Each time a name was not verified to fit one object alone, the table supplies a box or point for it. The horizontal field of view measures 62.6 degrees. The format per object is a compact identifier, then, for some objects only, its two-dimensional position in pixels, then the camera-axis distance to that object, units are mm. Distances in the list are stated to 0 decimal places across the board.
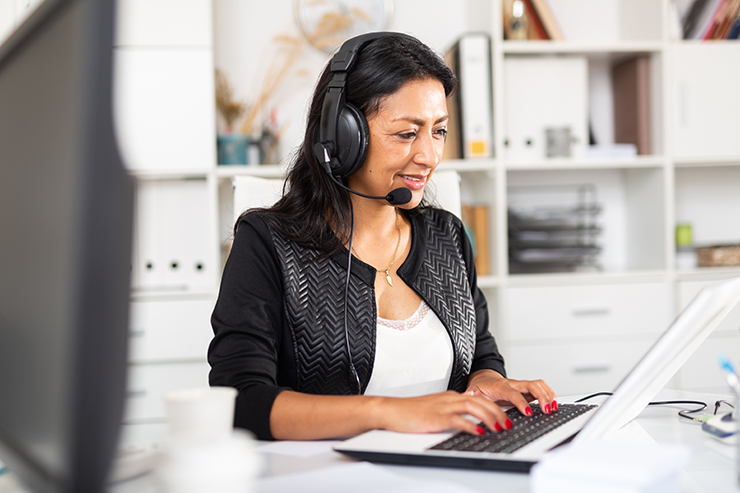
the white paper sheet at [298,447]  751
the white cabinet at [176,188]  2131
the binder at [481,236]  2363
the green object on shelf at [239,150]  2271
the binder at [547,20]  2324
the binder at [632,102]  2414
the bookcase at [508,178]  2176
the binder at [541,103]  2342
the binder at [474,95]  2248
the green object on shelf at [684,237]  2430
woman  1124
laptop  575
